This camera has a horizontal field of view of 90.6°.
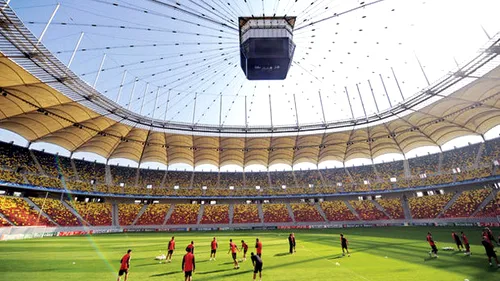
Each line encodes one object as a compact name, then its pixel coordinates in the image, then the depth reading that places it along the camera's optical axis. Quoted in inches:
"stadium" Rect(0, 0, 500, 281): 649.0
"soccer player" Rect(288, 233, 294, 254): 765.9
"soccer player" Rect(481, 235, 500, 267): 508.4
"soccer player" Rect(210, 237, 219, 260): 663.9
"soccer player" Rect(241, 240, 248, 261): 675.4
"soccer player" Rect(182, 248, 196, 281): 428.8
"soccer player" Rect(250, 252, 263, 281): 441.0
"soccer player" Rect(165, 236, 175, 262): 651.9
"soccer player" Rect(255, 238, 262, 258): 584.2
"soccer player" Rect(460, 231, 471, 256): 655.8
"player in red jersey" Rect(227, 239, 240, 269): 577.9
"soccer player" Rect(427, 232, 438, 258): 652.7
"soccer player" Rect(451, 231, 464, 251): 717.9
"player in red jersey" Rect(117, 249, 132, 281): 440.1
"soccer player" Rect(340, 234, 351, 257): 707.4
